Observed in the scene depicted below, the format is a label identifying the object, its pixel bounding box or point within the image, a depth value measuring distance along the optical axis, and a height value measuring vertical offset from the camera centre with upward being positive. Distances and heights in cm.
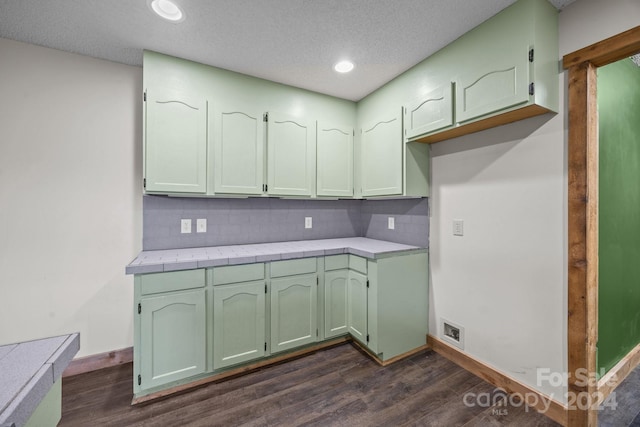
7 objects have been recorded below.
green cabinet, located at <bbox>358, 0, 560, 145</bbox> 147 +85
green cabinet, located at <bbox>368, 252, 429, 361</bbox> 211 -74
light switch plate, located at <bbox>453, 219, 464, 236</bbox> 208 -11
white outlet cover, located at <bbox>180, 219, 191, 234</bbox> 225 -11
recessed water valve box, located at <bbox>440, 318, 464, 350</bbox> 209 -96
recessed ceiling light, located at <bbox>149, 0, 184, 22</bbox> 151 +117
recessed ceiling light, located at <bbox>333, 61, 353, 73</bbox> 211 +116
